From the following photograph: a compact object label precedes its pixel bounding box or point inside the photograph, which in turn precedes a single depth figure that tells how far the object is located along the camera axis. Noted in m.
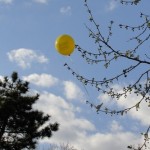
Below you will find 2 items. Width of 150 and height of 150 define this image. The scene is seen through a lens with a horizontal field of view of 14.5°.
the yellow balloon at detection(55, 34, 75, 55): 9.95
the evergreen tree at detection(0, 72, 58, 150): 28.65
